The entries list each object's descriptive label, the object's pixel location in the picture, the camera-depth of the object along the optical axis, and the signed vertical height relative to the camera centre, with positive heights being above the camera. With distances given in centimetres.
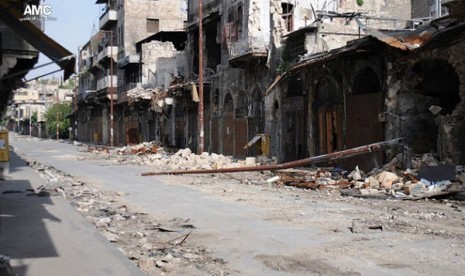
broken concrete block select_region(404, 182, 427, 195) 1335 -148
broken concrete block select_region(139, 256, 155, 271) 649 -163
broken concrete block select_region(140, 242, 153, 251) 755 -165
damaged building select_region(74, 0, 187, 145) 4844 +676
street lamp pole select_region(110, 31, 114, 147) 5462 +630
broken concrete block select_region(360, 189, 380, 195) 1400 -162
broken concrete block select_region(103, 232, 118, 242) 816 -165
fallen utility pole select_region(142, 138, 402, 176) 1571 -70
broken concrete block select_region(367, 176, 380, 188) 1503 -148
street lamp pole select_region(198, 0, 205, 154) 2789 +192
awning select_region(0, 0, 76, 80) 662 +117
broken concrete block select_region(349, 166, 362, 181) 1670 -142
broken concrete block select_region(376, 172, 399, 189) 1477 -137
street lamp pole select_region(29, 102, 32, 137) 12269 +134
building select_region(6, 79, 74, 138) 11904 +681
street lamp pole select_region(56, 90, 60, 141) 9284 +232
